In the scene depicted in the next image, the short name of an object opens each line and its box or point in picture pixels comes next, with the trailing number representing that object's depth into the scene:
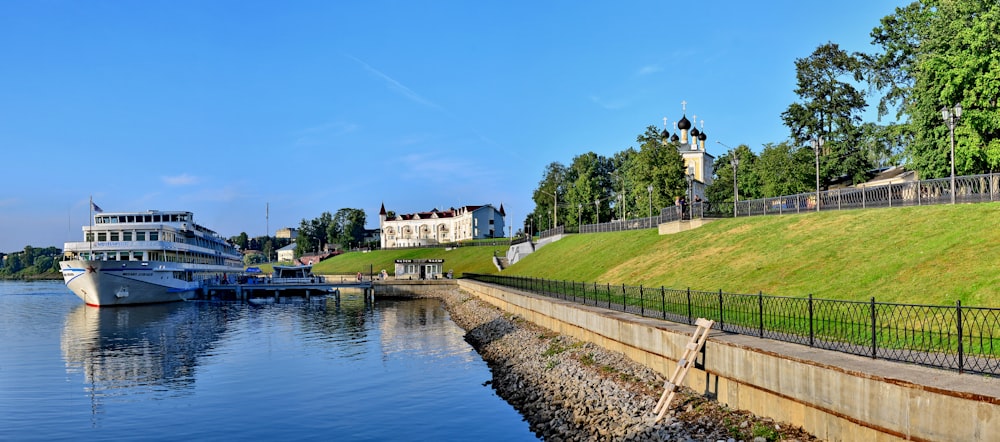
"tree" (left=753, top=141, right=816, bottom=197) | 62.44
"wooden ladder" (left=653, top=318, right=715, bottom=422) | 16.17
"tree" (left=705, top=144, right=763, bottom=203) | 87.69
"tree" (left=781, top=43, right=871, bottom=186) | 61.62
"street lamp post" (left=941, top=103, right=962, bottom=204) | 30.62
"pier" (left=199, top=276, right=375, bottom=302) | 82.31
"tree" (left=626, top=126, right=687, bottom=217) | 79.94
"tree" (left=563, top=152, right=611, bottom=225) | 114.94
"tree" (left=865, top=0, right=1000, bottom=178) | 39.59
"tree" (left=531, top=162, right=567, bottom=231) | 142.38
